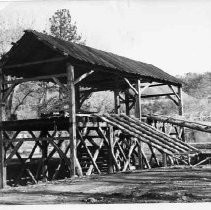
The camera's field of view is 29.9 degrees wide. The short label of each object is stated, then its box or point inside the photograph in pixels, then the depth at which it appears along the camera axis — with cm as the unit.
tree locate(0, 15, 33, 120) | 3834
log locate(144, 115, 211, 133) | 1917
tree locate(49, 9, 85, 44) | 3791
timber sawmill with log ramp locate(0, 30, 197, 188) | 1634
